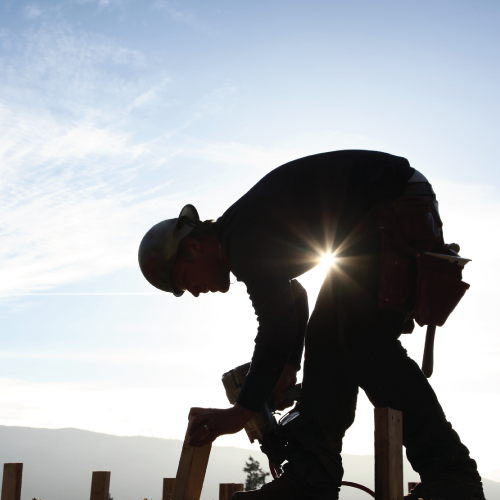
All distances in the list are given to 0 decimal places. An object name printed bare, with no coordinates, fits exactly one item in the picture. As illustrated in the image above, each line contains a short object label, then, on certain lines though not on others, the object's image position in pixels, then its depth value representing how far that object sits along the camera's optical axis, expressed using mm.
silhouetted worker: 2734
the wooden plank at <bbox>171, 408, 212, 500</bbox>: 2641
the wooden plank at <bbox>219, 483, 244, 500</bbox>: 5293
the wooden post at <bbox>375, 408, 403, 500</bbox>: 2639
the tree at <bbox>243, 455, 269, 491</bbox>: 49688
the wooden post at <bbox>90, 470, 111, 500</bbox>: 4754
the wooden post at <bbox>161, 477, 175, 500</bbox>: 5395
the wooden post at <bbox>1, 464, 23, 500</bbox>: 4922
